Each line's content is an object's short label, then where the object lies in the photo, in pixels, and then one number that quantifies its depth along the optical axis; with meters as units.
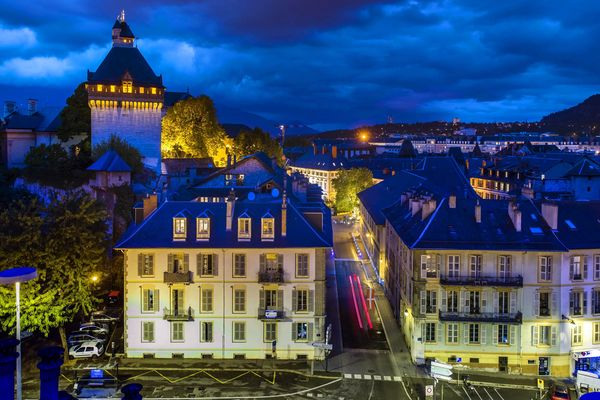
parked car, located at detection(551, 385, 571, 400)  39.29
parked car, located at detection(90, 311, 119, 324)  53.66
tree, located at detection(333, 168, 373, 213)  123.94
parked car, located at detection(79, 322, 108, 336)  50.06
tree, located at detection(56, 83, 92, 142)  93.50
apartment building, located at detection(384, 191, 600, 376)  45.59
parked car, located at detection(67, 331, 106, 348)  47.03
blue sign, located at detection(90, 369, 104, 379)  41.16
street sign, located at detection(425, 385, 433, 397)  38.16
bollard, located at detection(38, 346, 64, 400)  14.50
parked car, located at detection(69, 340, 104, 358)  46.16
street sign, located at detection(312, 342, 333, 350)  43.91
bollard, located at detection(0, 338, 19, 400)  13.63
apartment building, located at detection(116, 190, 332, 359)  45.88
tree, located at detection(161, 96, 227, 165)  105.75
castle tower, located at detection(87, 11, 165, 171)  89.62
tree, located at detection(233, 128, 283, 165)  128.50
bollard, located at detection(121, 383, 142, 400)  13.52
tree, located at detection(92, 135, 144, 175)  84.94
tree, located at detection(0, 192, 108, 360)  44.12
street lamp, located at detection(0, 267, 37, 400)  22.11
